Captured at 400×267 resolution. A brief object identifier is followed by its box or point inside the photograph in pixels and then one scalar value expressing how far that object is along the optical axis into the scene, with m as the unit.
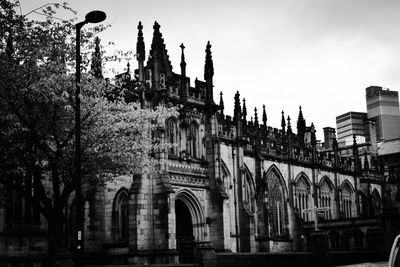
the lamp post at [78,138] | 18.86
